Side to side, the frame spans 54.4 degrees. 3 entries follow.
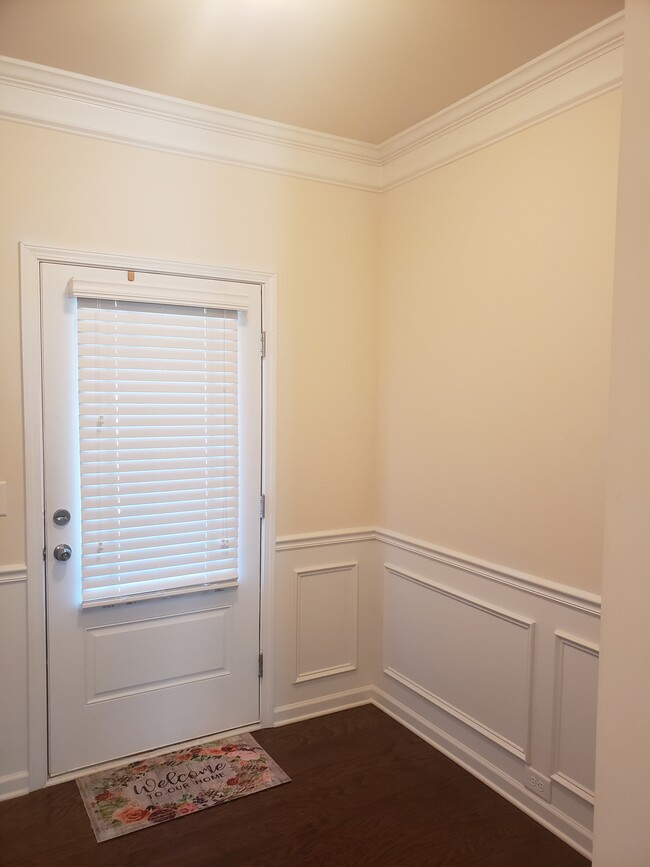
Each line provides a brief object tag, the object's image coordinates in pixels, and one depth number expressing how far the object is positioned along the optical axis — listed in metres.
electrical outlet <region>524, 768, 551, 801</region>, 2.36
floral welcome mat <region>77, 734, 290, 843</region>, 2.40
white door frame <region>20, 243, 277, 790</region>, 2.51
